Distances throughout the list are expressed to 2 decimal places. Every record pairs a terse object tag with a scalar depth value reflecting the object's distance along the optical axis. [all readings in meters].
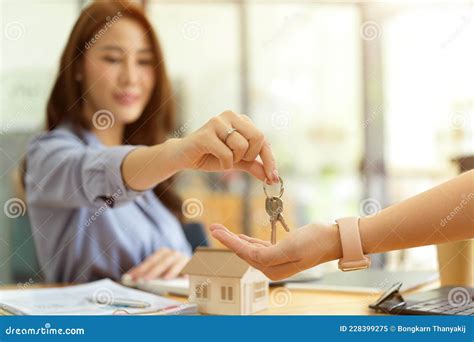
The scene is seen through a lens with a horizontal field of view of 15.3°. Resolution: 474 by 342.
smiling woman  2.38
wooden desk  2.10
